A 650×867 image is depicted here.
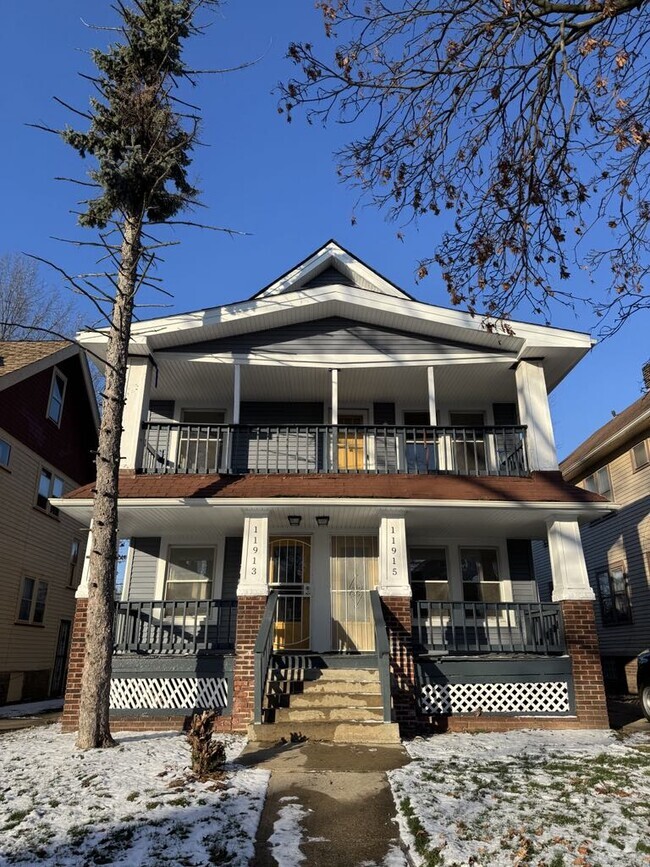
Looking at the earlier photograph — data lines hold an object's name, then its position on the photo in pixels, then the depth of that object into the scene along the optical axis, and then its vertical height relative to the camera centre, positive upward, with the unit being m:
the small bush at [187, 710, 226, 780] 6.21 -0.93
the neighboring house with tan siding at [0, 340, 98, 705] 16.03 +3.67
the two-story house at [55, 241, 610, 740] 9.64 +2.19
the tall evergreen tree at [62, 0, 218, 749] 9.15 +7.40
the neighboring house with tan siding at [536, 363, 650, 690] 16.64 +2.95
